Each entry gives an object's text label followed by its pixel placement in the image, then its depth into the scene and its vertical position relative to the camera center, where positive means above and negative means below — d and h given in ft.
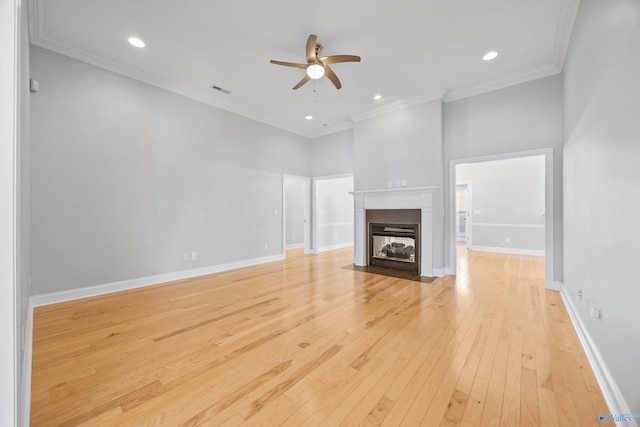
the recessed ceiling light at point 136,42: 10.17 +7.29
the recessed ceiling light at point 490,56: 11.05 +7.24
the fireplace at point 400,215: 14.57 -0.08
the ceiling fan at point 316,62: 9.30 +6.03
